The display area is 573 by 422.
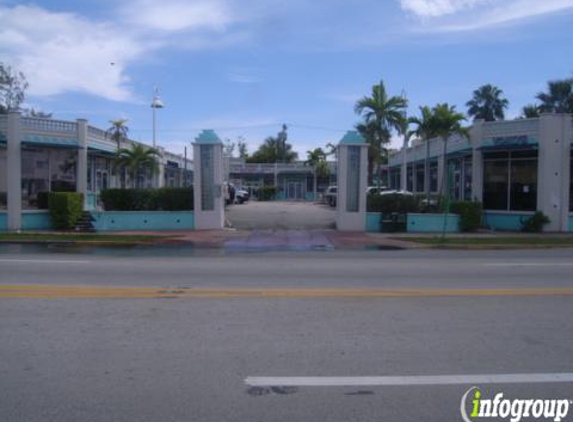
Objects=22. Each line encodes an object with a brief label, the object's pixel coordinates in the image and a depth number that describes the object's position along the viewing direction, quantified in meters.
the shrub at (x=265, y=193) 63.72
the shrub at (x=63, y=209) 23.30
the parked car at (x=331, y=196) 44.91
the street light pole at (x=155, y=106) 37.81
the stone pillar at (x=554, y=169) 23.30
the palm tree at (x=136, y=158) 27.97
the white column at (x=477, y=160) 25.16
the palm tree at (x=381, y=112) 28.08
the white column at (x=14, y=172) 23.23
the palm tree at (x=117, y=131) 31.00
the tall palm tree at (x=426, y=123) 24.66
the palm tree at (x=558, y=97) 52.53
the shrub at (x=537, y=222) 23.34
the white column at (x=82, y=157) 26.33
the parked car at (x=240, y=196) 50.06
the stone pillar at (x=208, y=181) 23.62
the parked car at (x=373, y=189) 34.53
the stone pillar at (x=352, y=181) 23.53
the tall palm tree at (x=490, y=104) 64.38
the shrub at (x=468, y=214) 23.39
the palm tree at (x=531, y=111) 49.14
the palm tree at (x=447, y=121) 24.36
